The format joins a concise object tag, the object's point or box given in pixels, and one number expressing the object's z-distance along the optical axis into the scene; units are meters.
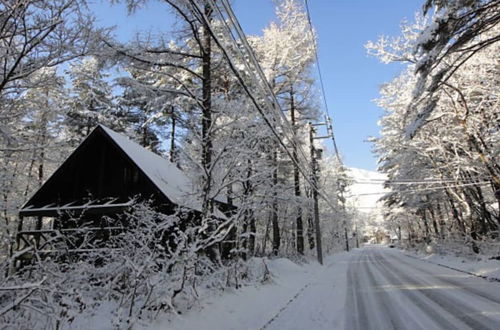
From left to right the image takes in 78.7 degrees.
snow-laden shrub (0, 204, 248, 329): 4.42
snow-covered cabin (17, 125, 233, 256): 12.17
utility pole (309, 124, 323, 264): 19.78
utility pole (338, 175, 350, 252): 41.52
